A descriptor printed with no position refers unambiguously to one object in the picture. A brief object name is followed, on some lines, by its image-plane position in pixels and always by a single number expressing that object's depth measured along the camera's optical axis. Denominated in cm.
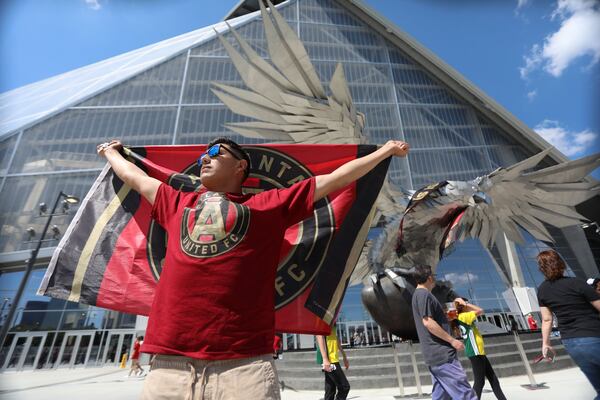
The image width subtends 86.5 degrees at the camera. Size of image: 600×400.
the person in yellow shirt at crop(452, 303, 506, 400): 409
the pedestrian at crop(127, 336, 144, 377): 1181
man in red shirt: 122
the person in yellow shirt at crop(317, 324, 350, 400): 462
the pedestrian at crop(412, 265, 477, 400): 284
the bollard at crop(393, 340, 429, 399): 554
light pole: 692
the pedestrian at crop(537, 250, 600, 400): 267
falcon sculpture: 358
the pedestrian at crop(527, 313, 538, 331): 1760
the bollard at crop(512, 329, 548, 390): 578
